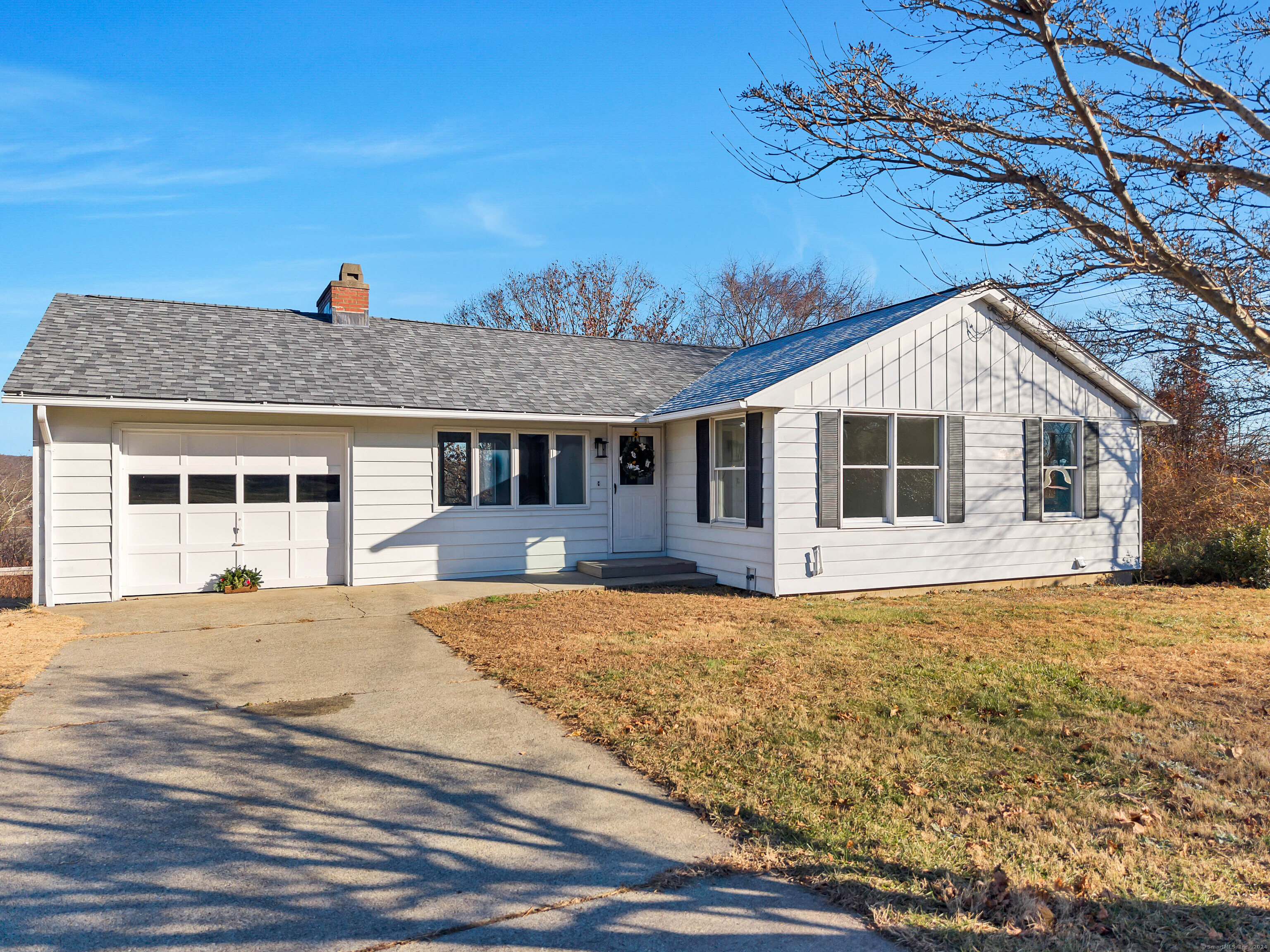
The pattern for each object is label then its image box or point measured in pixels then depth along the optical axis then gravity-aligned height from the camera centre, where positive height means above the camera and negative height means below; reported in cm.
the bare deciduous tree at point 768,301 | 3247 +798
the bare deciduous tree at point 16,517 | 2242 -75
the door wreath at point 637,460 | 1323 +51
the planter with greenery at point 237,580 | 1088 -125
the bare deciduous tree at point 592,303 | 2936 +722
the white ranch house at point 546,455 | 1038 +53
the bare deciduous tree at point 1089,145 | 372 +176
